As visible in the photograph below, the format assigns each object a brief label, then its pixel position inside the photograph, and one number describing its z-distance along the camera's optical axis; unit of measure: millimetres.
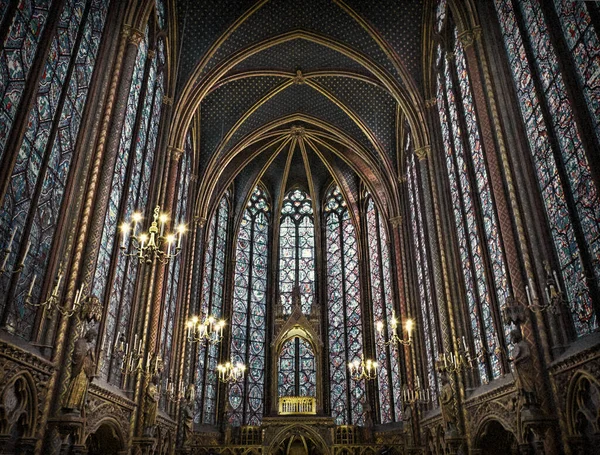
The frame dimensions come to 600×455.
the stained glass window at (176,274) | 17891
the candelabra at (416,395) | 18000
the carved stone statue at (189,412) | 18641
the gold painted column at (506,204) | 9852
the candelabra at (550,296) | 9383
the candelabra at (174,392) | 17688
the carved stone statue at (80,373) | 9297
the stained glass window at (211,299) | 22578
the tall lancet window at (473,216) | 12805
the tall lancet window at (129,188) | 12586
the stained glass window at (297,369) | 24078
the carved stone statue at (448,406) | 14023
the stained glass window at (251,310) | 23953
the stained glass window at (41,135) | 8555
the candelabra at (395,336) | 16106
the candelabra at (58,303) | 8867
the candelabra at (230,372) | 21438
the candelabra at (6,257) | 7133
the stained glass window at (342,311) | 23969
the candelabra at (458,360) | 13711
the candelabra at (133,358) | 13227
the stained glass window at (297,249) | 27297
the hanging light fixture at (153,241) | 8702
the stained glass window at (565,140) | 9086
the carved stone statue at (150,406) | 14008
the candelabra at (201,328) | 15512
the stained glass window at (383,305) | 22203
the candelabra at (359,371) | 21481
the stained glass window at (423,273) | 17406
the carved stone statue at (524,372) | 9634
